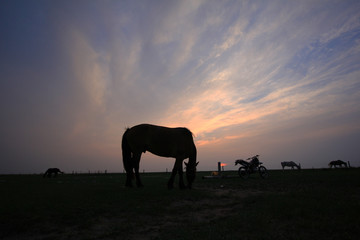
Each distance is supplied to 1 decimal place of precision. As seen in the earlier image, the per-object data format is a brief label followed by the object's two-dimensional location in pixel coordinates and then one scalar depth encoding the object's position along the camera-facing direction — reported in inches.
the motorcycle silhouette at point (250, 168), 692.1
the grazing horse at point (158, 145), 393.7
